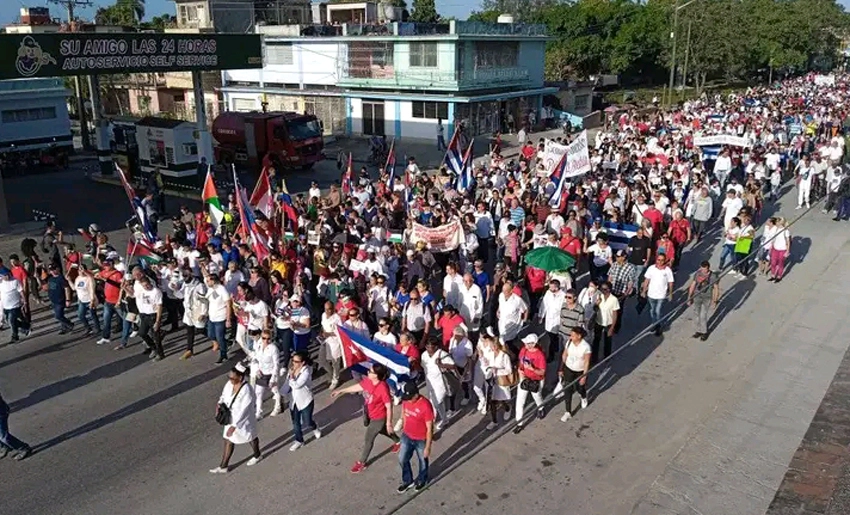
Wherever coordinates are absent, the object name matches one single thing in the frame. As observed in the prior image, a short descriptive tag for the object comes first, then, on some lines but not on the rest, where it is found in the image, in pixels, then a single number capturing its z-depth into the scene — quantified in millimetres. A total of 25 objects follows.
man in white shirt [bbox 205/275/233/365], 11070
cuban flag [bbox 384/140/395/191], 18078
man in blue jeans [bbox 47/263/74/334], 12547
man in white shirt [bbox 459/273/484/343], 10836
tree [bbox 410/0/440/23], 81625
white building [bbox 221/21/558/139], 35594
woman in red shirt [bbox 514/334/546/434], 8961
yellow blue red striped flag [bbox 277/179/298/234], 15719
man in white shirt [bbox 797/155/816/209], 20375
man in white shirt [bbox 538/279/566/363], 10555
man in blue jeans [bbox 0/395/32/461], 8766
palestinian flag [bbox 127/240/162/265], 13148
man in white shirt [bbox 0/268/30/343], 12281
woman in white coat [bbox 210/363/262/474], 8070
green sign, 19438
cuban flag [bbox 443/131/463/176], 17953
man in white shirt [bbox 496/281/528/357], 10477
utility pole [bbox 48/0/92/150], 34422
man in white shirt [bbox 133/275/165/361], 11266
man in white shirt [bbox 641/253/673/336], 11891
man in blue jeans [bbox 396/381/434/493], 7609
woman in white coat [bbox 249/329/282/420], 9188
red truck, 28531
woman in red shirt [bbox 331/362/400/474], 8078
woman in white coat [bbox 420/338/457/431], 8742
